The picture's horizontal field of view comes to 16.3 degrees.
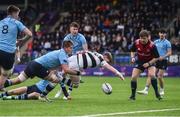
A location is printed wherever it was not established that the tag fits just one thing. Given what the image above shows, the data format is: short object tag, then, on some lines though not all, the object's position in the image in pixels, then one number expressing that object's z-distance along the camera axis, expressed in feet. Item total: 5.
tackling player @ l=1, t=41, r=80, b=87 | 54.54
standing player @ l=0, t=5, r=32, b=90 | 54.08
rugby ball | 57.11
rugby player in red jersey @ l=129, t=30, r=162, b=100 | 60.70
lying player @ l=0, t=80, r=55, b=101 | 56.75
